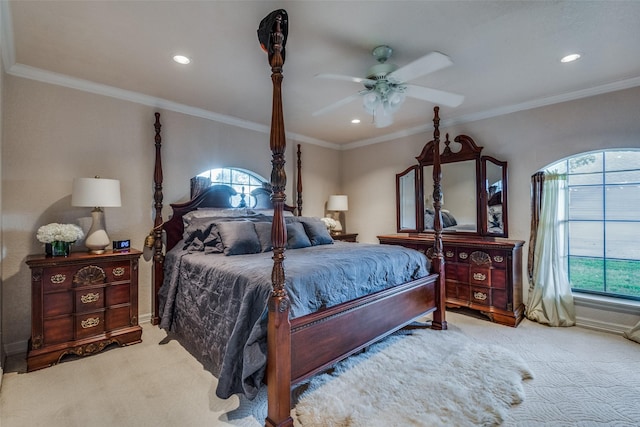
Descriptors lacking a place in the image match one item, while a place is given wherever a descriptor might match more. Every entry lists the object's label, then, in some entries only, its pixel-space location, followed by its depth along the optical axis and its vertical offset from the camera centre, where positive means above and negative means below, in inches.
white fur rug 71.0 -48.3
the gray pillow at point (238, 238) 114.3 -9.5
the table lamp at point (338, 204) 202.7 +6.5
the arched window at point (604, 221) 124.3 -3.6
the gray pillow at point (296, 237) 132.4 -10.6
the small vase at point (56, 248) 100.4 -11.3
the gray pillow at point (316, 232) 143.9 -9.0
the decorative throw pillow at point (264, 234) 125.0 -8.7
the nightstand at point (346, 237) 186.3 -15.0
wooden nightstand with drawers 93.4 -30.5
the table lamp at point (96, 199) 103.0 +5.3
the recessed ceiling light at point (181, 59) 97.6 +51.5
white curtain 128.8 -22.5
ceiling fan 84.7 +39.2
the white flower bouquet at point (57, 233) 97.2 -6.1
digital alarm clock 116.7 -12.1
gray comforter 72.9 -23.0
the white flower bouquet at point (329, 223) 189.2 -6.0
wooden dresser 129.4 -28.9
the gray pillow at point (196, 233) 124.5 -8.1
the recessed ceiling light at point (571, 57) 97.8 +51.8
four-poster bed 68.3 -26.1
